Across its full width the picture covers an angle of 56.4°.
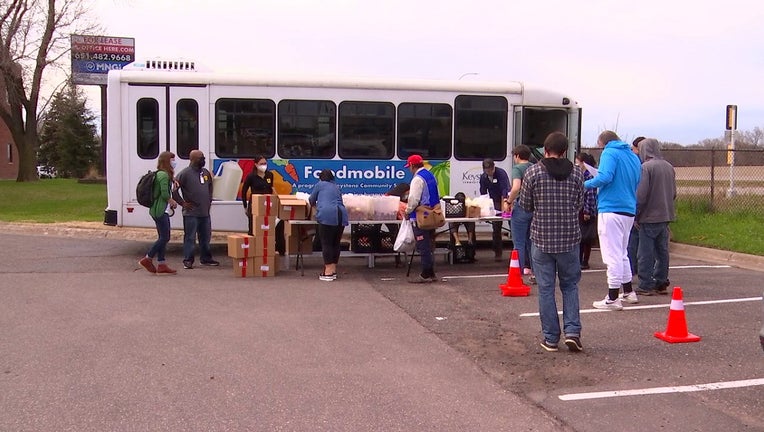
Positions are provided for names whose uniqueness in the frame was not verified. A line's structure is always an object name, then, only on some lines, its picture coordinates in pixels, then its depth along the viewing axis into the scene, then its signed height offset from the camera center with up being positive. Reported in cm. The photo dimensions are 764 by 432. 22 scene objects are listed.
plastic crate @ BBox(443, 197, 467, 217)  1142 -69
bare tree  3042 +458
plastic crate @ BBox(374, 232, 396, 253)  1148 -122
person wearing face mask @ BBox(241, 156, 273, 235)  1198 -35
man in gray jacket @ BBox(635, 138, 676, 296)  870 -54
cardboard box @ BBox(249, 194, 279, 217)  1057 -62
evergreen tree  6022 +209
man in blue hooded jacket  795 -43
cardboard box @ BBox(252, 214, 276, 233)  1063 -90
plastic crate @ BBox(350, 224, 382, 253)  1141 -119
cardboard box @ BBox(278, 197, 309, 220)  1084 -71
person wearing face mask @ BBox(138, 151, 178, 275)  1045 -70
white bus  1237 +68
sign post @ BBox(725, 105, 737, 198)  1669 +88
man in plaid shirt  636 -59
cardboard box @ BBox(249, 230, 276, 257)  1052 -120
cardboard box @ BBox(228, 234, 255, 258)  1036 -120
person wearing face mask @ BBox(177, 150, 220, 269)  1112 -59
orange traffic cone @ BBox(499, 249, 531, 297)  916 -154
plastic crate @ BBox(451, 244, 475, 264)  1207 -152
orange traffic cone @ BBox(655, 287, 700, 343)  673 -154
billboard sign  2541 +405
